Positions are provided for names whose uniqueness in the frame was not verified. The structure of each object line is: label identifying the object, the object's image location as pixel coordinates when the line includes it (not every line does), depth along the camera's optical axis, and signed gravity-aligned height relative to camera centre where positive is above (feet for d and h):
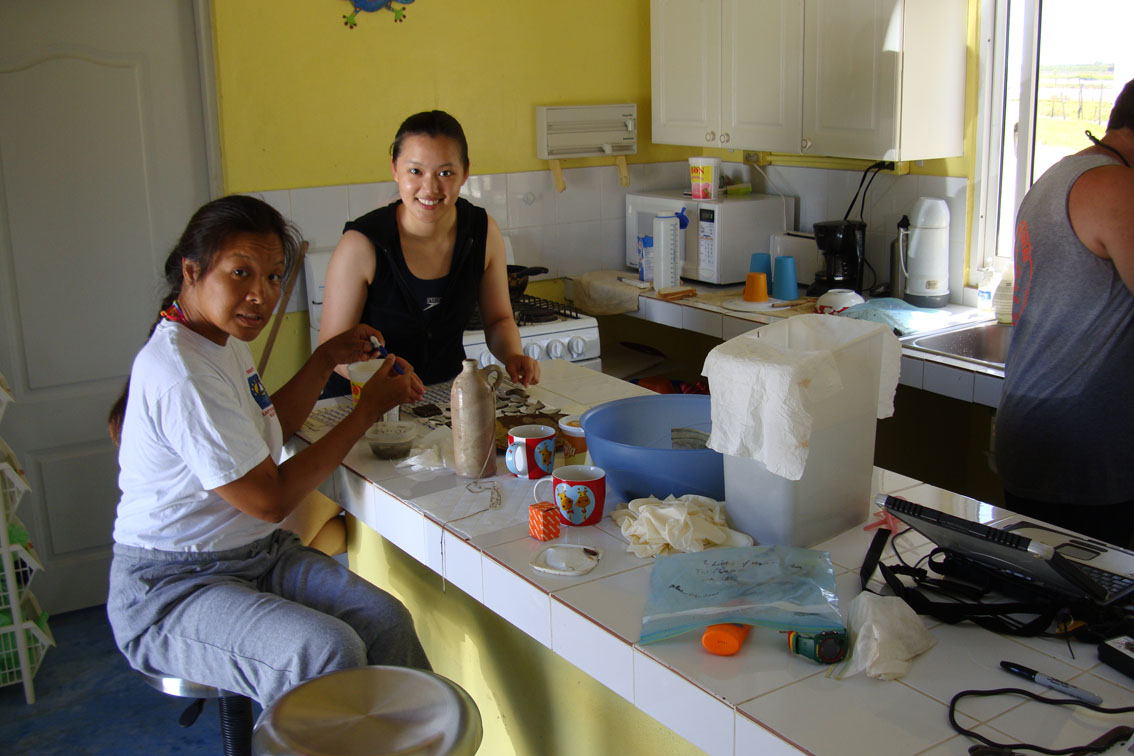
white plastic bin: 5.44 -1.62
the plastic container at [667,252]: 13.57 -1.12
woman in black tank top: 8.26 -0.75
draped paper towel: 5.14 -1.14
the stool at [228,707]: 6.12 -3.16
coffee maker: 12.54 -1.09
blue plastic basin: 6.04 -1.72
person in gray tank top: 7.03 -1.33
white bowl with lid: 7.12 -1.80
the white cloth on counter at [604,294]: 13.61 -1.67
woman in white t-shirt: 5.86 -1.96
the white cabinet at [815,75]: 11.19 +0.98
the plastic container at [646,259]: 13.92 -1.24
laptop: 4.60 -1.82
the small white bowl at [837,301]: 11.83 -1.57
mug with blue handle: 6.59 -1.76
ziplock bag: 4.66 -1.98
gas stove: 12.25 -1.93
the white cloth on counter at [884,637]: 4.33 -2.00
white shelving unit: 9.82 -3.98
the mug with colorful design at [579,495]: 5.89 -1.82
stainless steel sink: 10.87 -1.91
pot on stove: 12.87 -1.32
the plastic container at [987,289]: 11.73 -1.48
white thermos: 11.89 -1.07
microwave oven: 13.60 -0.87
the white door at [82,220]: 11.06 -0.45
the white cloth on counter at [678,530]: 5.50 -1.91
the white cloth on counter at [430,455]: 6.95 -1.88
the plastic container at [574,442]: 7.00 -1.81
